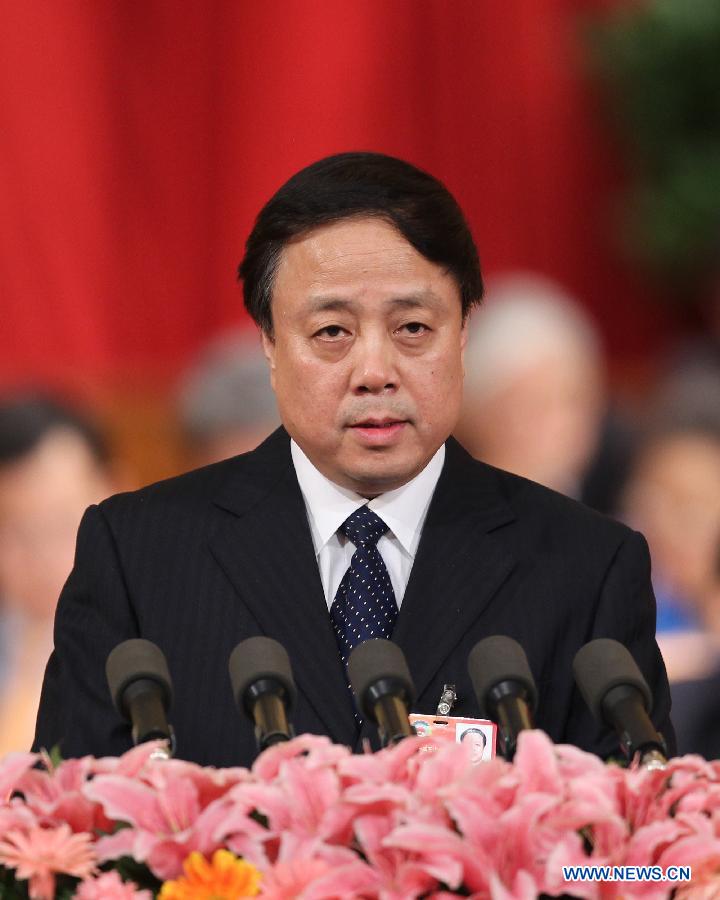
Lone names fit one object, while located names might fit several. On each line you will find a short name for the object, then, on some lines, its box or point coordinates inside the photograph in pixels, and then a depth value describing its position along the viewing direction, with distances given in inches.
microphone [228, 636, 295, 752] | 229.3
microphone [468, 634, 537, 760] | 229.5
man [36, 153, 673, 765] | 242.8
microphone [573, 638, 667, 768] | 228.7
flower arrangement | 224.6
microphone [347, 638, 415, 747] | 229.3
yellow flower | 224.5
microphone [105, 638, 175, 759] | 229.7
